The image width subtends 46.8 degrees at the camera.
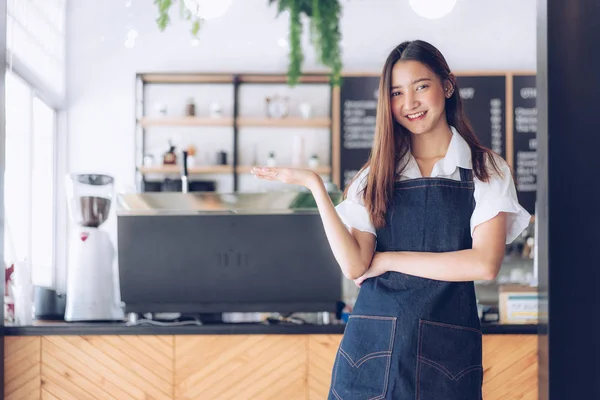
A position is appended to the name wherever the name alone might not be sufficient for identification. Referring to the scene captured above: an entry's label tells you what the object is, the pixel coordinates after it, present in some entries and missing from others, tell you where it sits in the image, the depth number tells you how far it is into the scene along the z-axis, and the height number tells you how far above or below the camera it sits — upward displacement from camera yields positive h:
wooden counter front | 2.24 -0.57
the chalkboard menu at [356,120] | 4.68 +0.49
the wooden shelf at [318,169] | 4.62 +0.15
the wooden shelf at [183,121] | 4.60 +0.46
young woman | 1.40 -0.09
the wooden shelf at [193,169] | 4.58 +0.14
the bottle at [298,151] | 4.65 +0.27
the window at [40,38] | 3.77 +0.91
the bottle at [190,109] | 4.68 +0.55
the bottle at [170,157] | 4.61 +0.22
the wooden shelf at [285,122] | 4.62 +0.47
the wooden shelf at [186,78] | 4.69 +0.77
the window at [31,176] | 3.84 +0.08
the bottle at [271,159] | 4.67 +0.22
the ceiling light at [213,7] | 4.26 +1.14
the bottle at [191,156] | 4.67 +0.23
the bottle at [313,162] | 4.64 +0.20
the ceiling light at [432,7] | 4.29 +1.15
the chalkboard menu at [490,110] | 4.67 +0.56
